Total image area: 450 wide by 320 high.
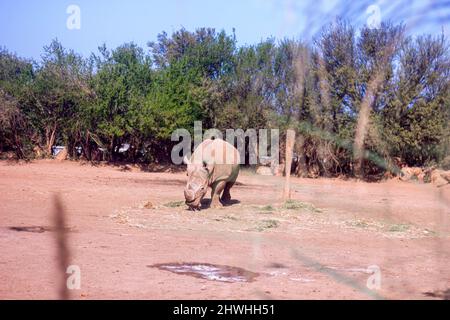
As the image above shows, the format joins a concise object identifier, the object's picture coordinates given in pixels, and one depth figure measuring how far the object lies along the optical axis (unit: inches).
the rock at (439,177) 1288.9
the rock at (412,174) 1405.0
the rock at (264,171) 1432.1
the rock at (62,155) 1474.7
